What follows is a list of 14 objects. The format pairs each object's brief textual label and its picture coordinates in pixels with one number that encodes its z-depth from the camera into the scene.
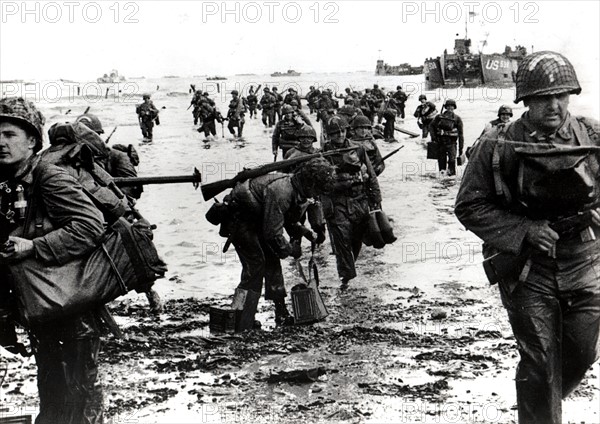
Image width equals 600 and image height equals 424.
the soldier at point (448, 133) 17.81
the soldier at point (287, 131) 14.40
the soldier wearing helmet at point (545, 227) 3.96
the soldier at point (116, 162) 7.85
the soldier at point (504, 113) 12.33
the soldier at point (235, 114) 28.78
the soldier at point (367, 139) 10.63
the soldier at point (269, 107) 34.75
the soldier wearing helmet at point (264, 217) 7.11
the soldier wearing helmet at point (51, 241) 3.91
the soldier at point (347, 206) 8.94
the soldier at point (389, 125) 27.41
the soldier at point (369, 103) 32.05
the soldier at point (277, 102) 34.54
